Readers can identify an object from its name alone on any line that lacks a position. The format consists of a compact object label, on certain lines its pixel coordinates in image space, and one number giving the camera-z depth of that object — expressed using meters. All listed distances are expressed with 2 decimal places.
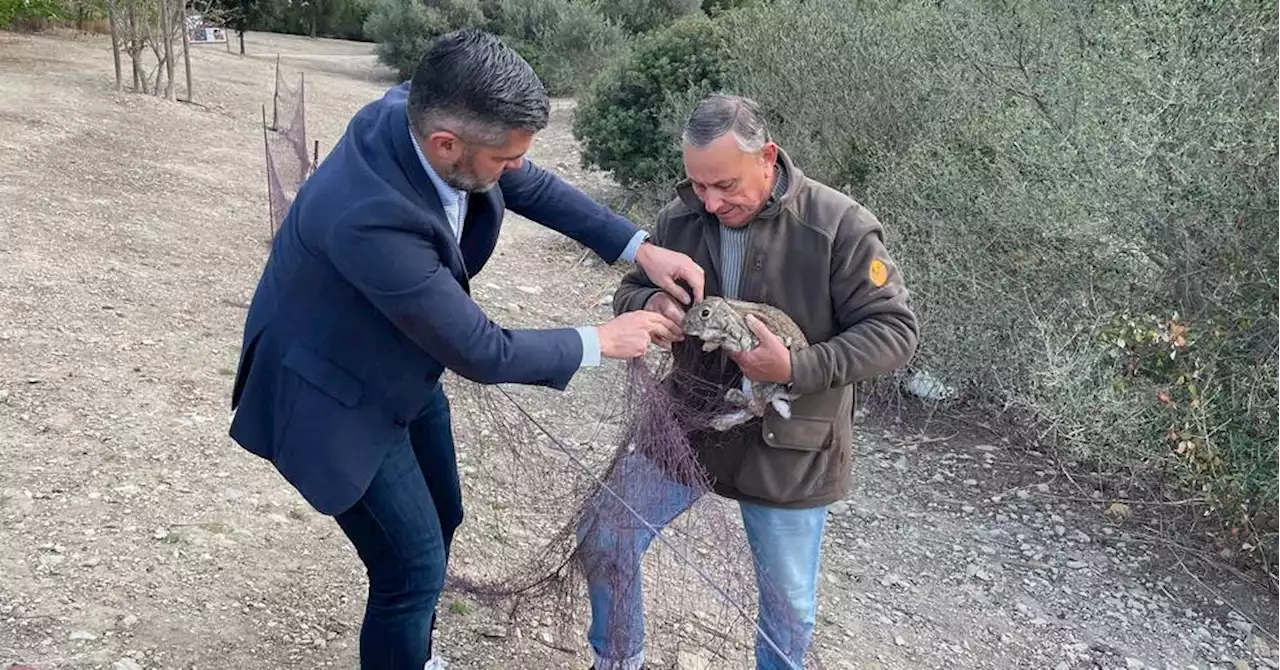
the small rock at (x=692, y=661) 3.29
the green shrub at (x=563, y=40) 17.30
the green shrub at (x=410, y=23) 21.05
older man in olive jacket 2.32
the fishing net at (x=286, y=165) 6.86
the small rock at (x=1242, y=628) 3.97
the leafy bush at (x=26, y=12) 18.52
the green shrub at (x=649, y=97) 9.09
